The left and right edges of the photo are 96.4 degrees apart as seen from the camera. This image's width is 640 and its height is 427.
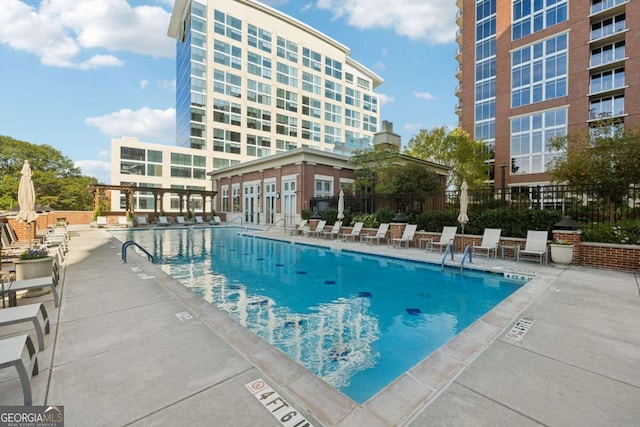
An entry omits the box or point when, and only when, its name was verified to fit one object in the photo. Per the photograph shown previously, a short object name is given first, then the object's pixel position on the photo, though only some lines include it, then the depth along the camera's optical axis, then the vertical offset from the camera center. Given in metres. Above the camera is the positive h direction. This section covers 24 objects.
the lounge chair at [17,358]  2.02 -1.06
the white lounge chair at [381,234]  13.40 -1.14
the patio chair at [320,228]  16.52 -1.10
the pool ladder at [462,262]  8.18 -1.55
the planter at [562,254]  7.84 -1.24
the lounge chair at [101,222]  22.64 -0.98
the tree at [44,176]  32.07 +4.24
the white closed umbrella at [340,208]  15.49 +0.09
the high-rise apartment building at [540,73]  22.41 +12.01
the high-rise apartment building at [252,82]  41.34 +21.09
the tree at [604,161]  10.96 +2.07
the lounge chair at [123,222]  23.70 -1.03
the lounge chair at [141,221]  24.66 -1.01
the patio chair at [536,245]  8.48 -1.09
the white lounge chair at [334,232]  15.61 -1.22
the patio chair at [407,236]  12.31 -1.17
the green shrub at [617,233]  7.73 -0.67
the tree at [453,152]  24.42 +5.02
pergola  24.17 +1.77
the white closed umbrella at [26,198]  6.30 +0.26
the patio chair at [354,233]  14.63 -1.20
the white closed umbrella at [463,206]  9.79 +0.11
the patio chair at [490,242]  9.61 -1.10
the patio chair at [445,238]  11.10 -1.10
